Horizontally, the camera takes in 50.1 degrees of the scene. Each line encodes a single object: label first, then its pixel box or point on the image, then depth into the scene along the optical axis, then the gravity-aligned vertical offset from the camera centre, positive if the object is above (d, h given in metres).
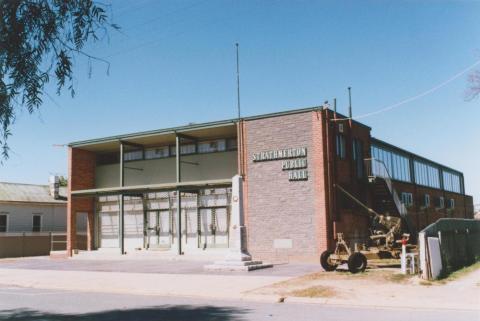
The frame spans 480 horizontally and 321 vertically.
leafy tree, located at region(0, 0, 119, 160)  7.96 +2.92
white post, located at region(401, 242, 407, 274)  16.12 -1.38
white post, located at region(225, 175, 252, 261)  20.75 -0.17
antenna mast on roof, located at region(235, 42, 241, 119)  26.55 +6.58
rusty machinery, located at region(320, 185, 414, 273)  17.42 -1.18
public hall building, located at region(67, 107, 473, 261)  24.52 +2.04
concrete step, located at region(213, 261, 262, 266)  20.36 -1.64
